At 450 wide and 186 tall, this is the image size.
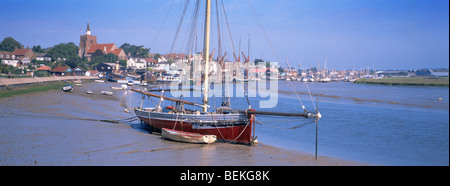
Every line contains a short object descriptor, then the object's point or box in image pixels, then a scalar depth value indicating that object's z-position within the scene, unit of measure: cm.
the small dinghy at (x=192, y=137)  2161
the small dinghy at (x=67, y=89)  5231
